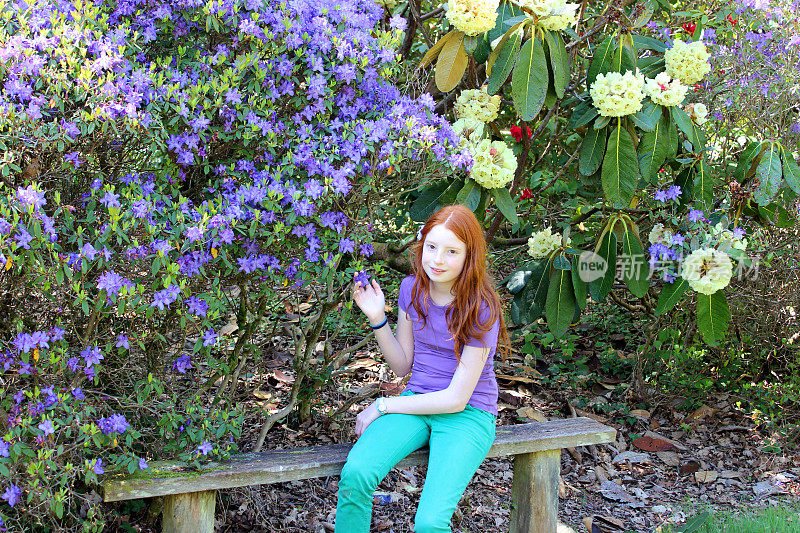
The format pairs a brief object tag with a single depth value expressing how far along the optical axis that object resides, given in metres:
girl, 2.26
